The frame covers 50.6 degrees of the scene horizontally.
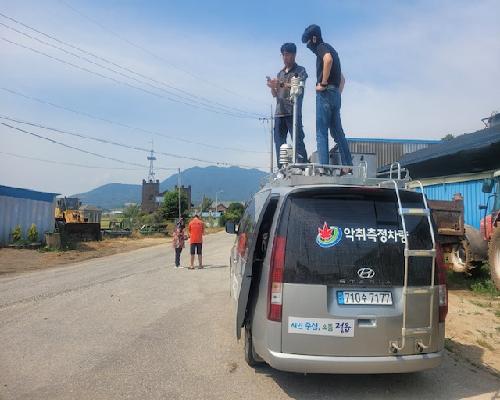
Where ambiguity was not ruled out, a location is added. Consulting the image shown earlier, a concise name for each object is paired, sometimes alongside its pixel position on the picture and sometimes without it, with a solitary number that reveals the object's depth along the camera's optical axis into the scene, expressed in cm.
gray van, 464
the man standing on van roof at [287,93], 926
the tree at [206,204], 11757
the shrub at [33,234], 2734
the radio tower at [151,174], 12888
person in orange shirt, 1650
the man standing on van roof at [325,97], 798
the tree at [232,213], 8015
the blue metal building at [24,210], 2631
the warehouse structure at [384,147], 4062
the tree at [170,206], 7920
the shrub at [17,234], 2638
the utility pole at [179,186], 7354
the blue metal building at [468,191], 1541
